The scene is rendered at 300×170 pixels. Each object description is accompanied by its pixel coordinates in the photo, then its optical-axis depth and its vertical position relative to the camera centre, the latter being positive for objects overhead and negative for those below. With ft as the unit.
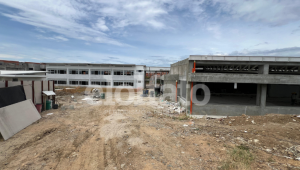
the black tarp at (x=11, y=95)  30.21 -3.93
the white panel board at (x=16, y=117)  26.02 -7.88
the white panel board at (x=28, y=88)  38.70 -2.83
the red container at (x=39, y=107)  40.66 -7.89
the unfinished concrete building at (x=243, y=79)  38.68 +0.43
